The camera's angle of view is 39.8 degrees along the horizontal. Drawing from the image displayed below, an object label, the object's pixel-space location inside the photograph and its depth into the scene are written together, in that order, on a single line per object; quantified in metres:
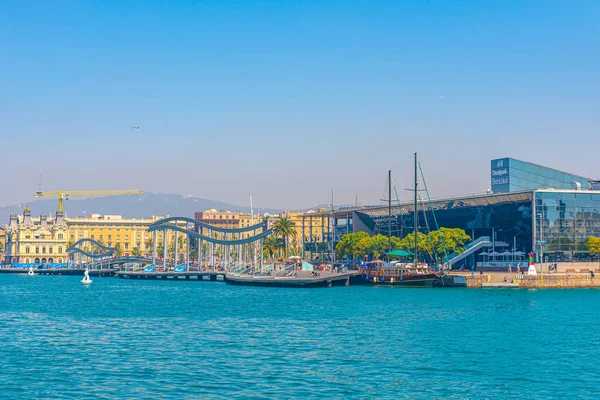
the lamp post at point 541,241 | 115.43
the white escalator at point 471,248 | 128.12
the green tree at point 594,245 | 117.25
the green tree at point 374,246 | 137.56
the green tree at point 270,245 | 175.75
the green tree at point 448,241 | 126.89
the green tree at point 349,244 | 149.62
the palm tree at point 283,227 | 153.25
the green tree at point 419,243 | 128.38
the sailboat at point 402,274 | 106.38
